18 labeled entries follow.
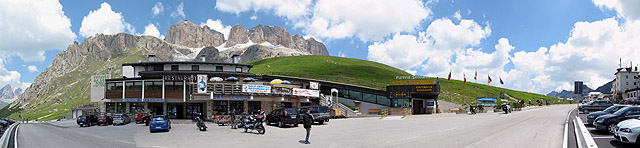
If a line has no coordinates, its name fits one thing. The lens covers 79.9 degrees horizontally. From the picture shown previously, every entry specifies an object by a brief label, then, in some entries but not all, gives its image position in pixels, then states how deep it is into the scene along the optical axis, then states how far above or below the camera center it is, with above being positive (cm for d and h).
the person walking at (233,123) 2934 -315
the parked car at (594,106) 3870 -237
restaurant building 4209 -135
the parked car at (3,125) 3401 -402
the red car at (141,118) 4350 -410
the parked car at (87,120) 4012 -406
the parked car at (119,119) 4016 -391
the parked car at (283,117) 2891 -272
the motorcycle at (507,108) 4503 -305
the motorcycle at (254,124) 2309 -259
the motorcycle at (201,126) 2691 -309
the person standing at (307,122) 1692 -176
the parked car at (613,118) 1728 -164
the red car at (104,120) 4131 -410
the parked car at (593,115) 2156 -184
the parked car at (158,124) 2653 -292
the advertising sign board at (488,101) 6119 -294
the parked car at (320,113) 3186 -257
